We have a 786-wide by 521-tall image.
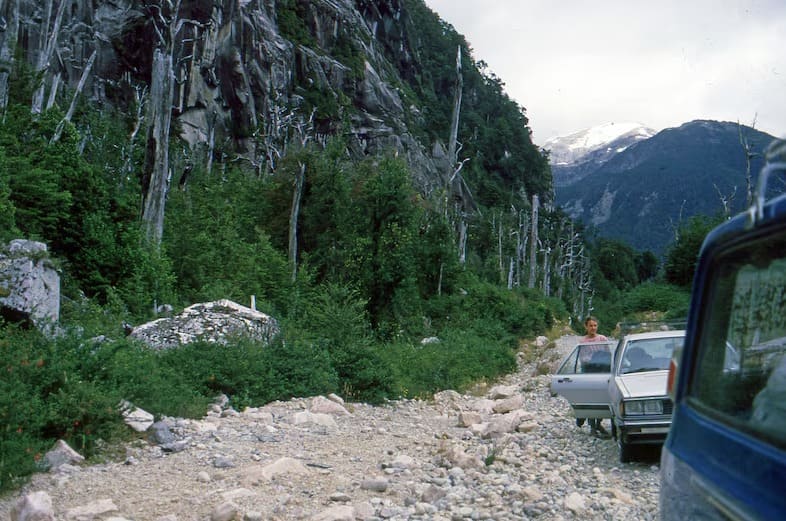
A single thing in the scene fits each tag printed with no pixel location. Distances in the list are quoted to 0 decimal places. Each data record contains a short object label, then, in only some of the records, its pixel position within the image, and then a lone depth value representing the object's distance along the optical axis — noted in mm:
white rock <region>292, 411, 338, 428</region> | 10734
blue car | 1986
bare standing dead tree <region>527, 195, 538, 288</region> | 46678
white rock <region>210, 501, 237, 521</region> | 6059
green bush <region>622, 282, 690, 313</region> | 35906
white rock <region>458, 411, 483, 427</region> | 12383
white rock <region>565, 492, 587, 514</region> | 6617
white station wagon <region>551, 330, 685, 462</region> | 8000
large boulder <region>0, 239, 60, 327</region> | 11203
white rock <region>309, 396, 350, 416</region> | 11977
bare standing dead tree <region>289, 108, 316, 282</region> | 28458
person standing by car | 10977
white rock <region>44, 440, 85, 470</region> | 7418
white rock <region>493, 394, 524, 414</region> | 14031
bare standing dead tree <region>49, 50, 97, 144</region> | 22112
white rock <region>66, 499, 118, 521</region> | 5883
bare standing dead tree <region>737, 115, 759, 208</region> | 29922
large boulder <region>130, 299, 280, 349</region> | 13867
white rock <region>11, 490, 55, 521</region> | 5688
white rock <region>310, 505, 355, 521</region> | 6078
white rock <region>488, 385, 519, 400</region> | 16609
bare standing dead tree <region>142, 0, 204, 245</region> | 21906
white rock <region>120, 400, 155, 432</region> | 8766
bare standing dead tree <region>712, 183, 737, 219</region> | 36878
